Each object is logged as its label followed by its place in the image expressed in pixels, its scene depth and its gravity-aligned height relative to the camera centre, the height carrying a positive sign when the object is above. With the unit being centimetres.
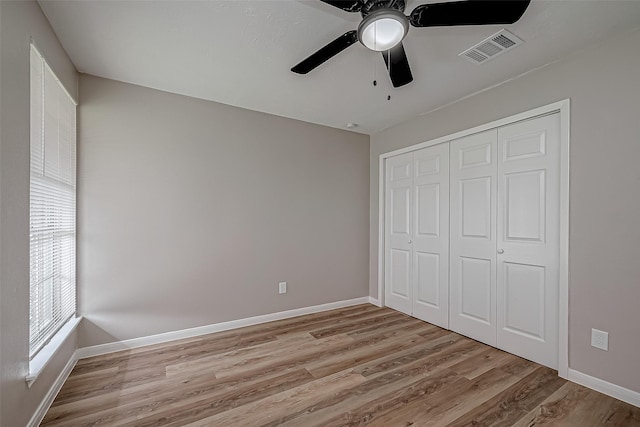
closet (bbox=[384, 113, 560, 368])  233 -20
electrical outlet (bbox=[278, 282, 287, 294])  339 -88
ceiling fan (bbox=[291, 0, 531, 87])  129 +93
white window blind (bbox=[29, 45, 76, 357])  173 +3
